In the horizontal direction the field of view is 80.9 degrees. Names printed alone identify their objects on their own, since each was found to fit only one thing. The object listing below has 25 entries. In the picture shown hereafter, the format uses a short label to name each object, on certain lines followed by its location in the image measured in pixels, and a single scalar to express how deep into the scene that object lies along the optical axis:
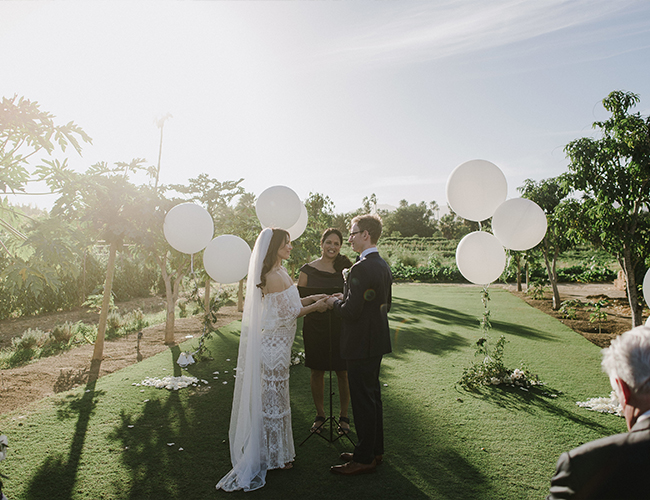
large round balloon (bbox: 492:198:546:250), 4.80
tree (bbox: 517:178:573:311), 12.94
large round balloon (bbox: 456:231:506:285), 4.96
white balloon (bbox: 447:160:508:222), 4.80
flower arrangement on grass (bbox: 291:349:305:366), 6.75
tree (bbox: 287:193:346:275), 11.99
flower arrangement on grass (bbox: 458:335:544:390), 5.61
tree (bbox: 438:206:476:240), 53.61
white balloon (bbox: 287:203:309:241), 6.07
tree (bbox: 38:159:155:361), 6.10
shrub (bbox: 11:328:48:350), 8.07
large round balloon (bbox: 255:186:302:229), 5.36
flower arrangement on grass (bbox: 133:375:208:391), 5.62
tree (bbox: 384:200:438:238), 60.47
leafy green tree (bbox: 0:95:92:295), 4.91
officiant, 4.16
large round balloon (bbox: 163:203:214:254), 5.68
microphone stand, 4.00
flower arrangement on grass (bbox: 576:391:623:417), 4.65
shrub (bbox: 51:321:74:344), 8.60
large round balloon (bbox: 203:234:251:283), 5.52
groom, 3.34
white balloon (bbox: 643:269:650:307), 4.22
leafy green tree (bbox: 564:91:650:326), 6.37
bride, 3.37
